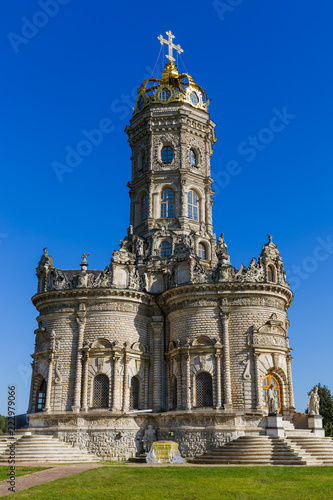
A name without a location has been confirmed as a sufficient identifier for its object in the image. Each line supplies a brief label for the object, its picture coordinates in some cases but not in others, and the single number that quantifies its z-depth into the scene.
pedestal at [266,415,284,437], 32.53
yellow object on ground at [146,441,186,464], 31.66
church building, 35.62
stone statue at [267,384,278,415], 33.38
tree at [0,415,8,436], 101.50
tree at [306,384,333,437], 57.56
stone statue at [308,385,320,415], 35.91
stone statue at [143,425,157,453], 36.12
